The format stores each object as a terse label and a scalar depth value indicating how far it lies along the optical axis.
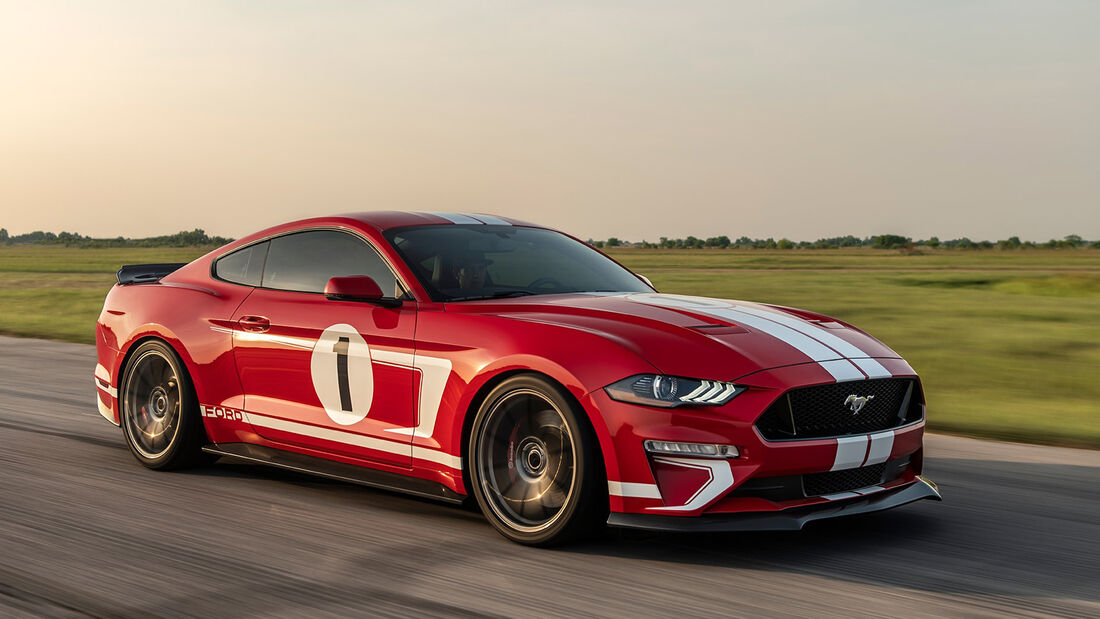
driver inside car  5.12
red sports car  4.05
